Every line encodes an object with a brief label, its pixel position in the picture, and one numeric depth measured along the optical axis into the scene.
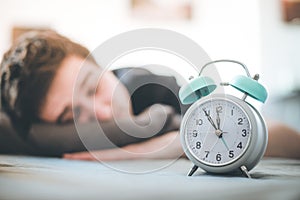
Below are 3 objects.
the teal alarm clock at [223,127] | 0.68
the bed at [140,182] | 0.57
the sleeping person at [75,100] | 1.00
